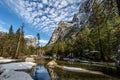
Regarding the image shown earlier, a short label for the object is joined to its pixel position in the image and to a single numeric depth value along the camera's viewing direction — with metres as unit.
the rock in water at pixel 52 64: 12.14
